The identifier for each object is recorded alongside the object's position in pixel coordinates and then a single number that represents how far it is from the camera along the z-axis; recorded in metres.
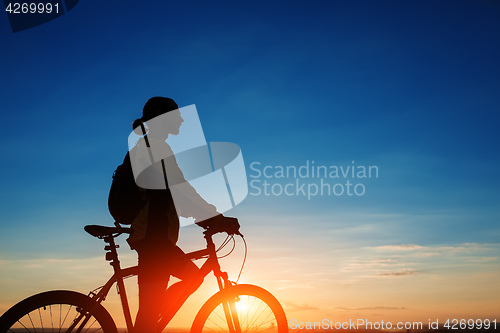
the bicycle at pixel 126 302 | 4.56
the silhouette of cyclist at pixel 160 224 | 4.54
